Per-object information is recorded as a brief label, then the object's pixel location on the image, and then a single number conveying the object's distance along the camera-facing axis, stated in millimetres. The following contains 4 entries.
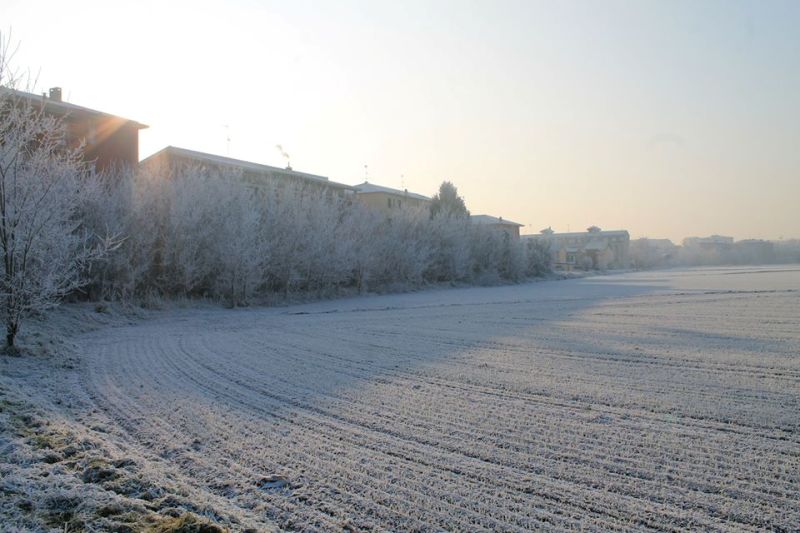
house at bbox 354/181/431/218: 58316
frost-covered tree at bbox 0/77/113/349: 10055
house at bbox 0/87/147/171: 28094
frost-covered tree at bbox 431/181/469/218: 54250
